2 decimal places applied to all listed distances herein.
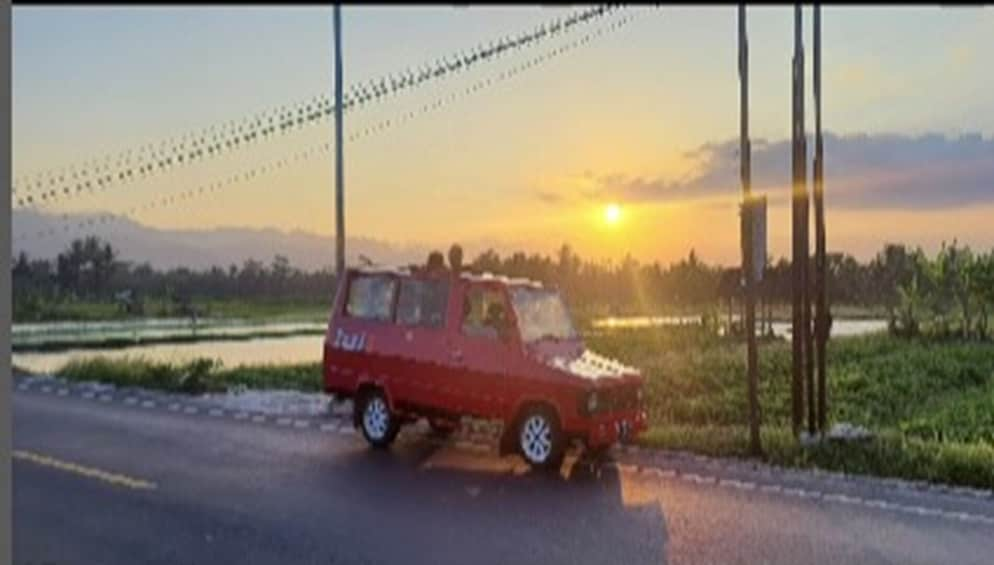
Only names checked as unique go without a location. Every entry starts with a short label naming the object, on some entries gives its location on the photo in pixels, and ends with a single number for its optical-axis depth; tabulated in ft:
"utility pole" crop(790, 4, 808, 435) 39.70
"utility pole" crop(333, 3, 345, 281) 57.00
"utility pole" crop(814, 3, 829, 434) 40.19
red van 38.19
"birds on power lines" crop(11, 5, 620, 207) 21.79
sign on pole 39.11
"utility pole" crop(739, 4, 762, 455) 38.58
